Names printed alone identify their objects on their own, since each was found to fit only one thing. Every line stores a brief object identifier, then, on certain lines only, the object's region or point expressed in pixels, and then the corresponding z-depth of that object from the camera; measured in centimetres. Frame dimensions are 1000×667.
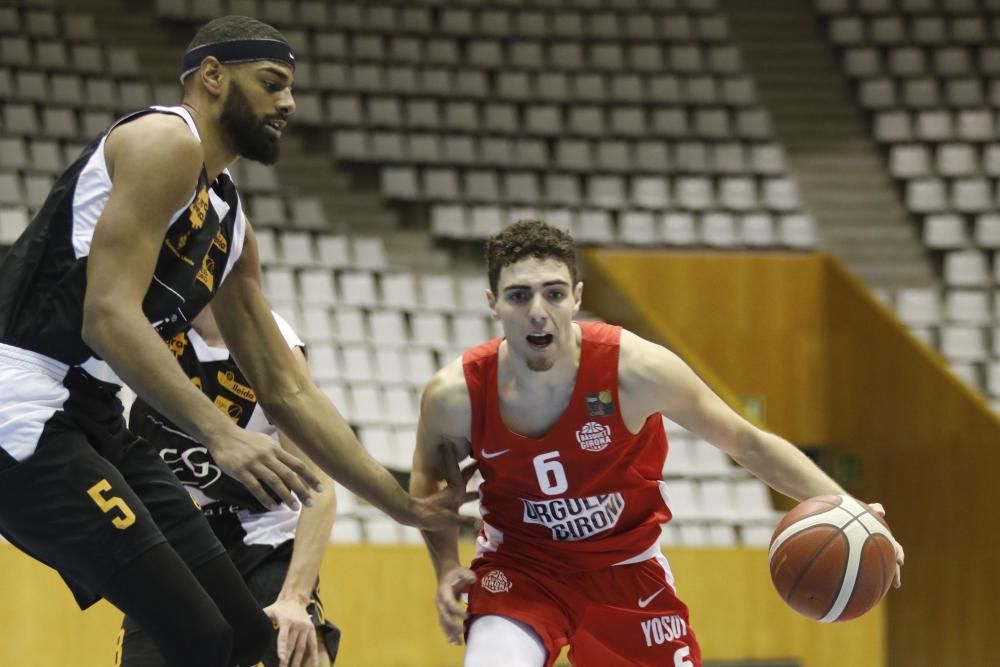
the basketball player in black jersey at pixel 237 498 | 826
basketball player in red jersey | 817
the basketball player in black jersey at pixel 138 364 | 601
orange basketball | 801
